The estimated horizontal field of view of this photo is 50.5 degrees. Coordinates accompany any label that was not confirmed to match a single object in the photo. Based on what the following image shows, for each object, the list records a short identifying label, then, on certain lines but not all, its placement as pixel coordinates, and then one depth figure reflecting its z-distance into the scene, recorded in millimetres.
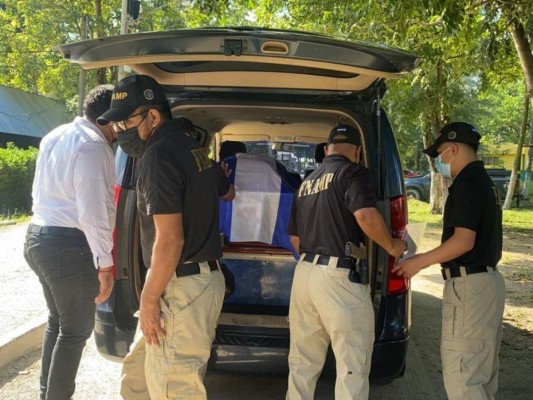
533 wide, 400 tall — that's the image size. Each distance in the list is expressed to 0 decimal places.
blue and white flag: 4070
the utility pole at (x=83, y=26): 17152
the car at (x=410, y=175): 27066
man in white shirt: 2980
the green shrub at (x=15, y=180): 13641
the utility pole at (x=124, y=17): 11562
